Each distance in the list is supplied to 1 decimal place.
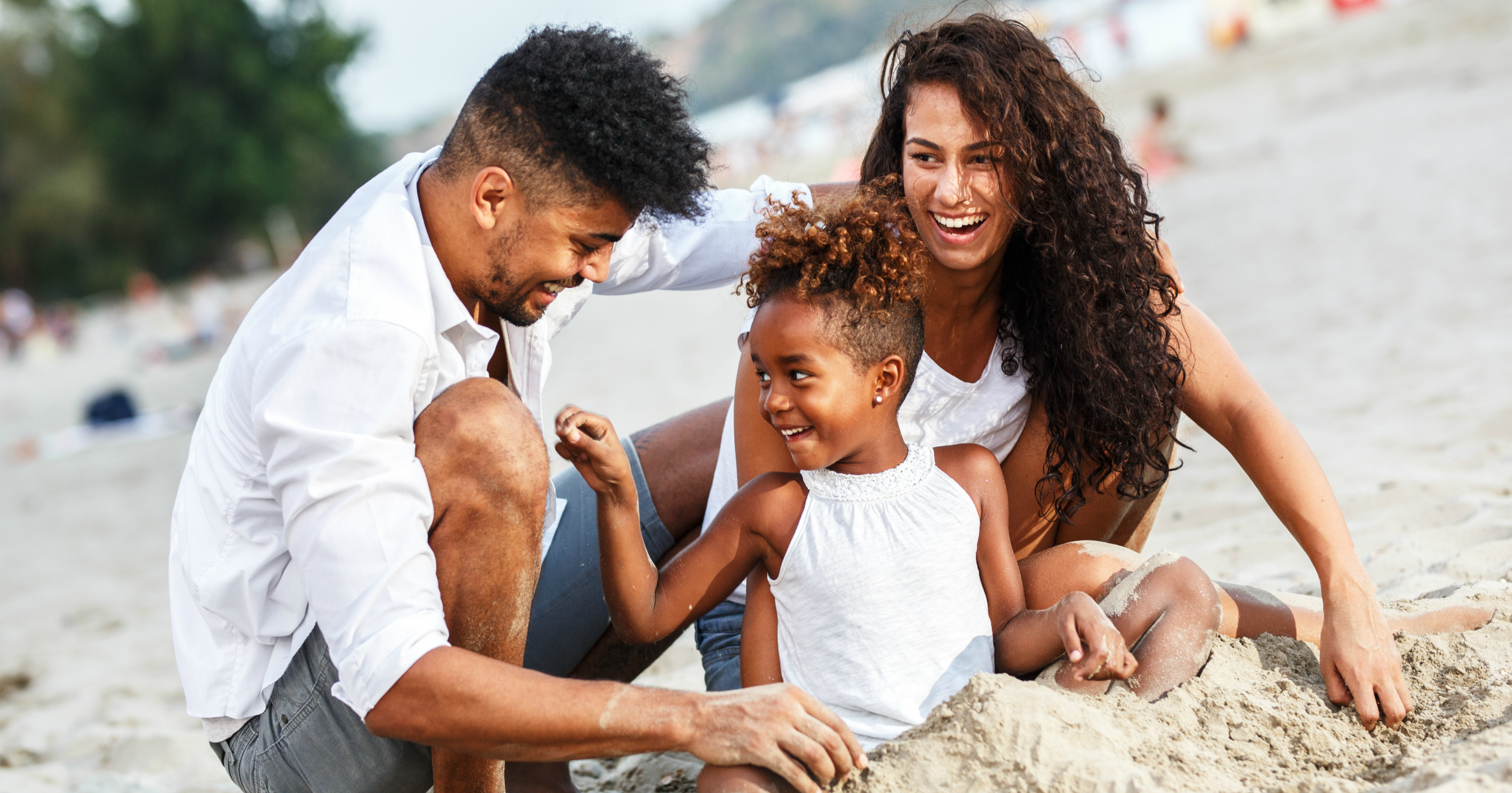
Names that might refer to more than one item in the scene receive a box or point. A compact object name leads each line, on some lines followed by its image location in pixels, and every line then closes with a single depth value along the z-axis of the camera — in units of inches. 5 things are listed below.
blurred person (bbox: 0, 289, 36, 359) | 989.2
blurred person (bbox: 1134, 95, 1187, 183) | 585.9
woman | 95.4
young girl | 84.8
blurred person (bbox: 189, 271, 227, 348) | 780.0
